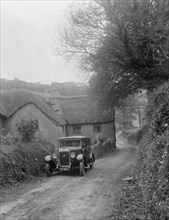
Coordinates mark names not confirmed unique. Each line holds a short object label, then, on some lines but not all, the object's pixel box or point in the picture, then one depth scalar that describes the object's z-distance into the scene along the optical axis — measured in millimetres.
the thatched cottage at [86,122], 38531
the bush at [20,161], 13641
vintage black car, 16641
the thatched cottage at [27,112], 28880
